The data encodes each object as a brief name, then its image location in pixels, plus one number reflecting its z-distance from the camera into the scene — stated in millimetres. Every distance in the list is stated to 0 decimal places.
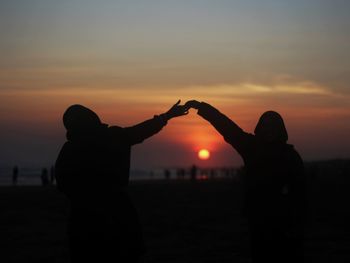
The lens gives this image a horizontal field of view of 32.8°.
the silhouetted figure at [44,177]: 44750
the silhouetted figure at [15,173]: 49206
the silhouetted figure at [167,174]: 65900
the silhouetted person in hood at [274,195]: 5586
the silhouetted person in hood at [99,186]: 5391
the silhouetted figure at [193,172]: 52728
